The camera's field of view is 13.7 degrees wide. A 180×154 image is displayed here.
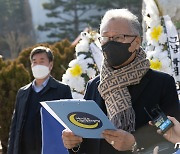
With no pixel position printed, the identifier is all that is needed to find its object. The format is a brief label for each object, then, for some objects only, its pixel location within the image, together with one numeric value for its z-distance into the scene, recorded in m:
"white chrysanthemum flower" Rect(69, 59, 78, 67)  8.66
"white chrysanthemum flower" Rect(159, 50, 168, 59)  7.04
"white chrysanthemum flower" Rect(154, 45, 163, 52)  7.18
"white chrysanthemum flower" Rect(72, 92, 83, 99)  8.46
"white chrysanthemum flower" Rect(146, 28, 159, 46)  7.25
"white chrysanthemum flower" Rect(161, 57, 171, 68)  6.97
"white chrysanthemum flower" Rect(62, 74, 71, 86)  8.61
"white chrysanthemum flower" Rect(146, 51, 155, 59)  7.15
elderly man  3.92
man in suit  6.63
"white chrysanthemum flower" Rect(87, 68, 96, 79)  8.52
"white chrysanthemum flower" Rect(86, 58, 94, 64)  8.52
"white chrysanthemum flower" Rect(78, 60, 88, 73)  8.54
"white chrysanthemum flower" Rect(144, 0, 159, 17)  7.21
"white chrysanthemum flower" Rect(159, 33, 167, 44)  7.09
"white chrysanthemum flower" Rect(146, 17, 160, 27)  7.22
